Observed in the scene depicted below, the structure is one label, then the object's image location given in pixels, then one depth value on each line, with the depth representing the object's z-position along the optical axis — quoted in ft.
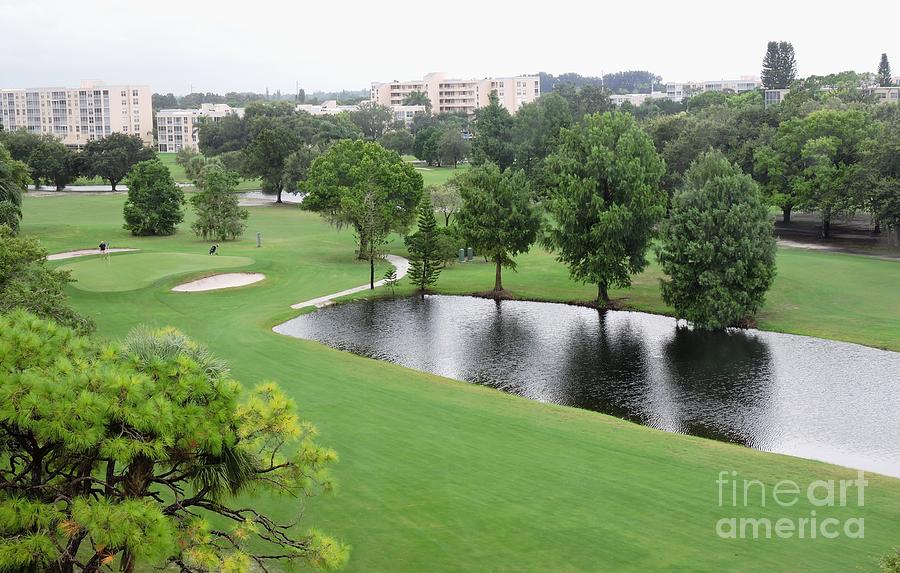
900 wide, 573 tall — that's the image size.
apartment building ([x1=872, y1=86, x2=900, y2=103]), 461.37
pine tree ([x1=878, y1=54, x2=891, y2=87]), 552.74
